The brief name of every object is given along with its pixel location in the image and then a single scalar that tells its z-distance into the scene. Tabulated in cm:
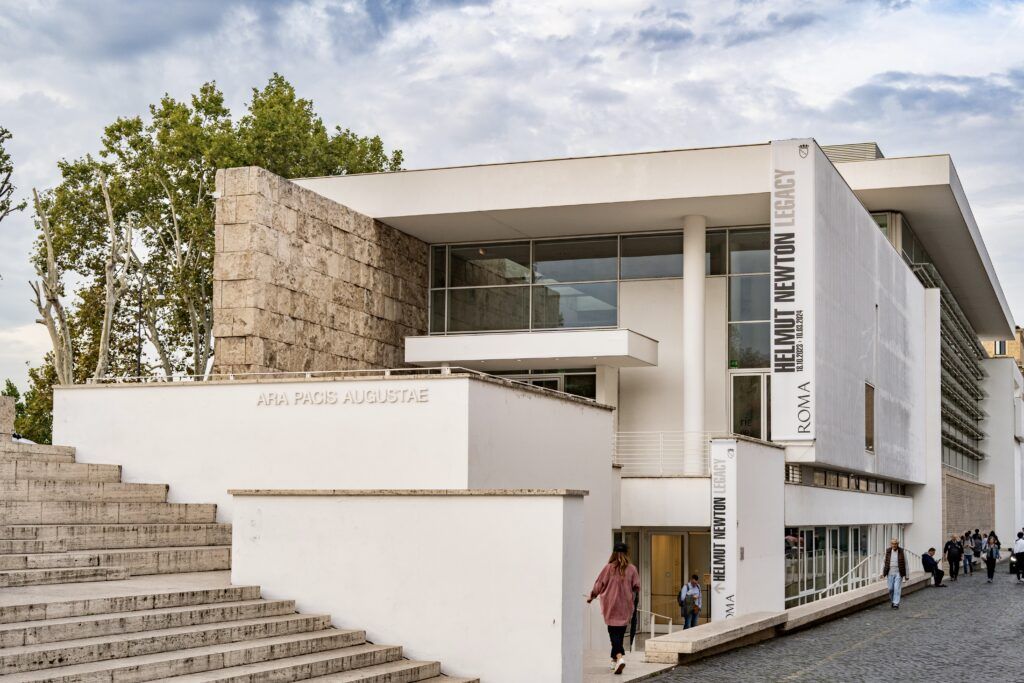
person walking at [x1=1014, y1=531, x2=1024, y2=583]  3731
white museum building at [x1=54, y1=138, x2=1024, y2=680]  1388
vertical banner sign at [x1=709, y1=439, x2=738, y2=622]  2466
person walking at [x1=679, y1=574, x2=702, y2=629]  2603
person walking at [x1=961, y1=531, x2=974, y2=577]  4441
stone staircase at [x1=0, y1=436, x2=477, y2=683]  1081
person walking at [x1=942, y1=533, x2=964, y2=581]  4016
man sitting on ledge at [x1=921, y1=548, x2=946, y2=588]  3472
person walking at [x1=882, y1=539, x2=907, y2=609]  2708
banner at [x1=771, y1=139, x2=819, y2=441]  2978
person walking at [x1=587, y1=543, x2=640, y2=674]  1496
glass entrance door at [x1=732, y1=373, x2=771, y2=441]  3350
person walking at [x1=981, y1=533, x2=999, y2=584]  3838
